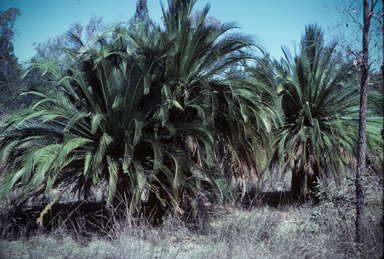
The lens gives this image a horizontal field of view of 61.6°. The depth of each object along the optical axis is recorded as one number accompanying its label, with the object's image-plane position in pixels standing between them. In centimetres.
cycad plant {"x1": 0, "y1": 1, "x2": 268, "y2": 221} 622
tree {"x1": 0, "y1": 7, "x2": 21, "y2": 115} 2315
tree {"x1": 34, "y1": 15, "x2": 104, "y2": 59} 714
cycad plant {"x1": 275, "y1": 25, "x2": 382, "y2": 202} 856
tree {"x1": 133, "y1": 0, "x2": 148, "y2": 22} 2371
